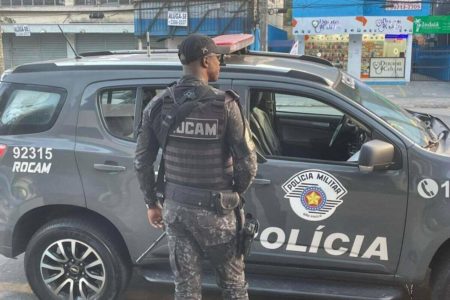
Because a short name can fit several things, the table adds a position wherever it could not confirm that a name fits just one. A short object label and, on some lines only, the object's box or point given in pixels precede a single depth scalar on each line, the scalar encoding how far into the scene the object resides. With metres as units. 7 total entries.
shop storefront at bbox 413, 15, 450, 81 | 25.78
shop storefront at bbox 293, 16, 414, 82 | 26.08
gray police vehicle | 3.17
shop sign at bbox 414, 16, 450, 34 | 25.69
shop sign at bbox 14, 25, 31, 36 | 26.84
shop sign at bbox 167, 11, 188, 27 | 25.23
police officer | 2.53
